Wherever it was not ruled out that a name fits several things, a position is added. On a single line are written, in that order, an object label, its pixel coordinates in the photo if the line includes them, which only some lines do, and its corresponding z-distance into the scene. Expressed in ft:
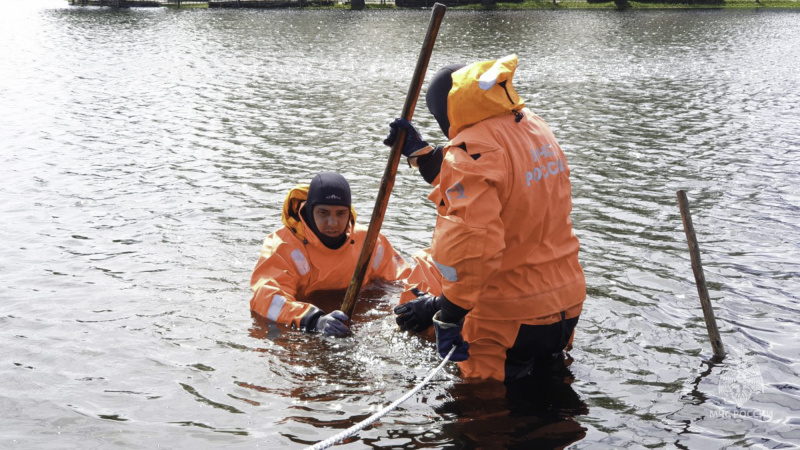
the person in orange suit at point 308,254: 24.13
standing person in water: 15.72
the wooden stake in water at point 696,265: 21.31
